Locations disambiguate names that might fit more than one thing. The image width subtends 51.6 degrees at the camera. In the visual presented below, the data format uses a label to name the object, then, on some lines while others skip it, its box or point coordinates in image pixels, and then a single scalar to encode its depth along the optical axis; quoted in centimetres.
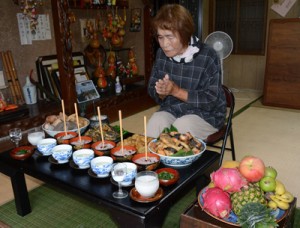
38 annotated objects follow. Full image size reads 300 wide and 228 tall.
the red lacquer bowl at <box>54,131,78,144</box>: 166
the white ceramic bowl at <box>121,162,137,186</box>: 127
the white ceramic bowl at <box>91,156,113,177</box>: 133
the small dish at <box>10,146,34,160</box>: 156
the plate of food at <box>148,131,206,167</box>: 141
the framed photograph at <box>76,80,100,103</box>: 344
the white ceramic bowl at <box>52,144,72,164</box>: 147
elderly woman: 183
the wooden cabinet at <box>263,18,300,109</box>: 381
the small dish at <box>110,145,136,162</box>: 146
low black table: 115
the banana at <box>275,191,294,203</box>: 118
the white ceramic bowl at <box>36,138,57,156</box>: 156
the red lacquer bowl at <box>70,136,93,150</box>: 159
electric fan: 359
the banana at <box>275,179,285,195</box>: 120
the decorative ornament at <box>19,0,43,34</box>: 299
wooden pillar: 287
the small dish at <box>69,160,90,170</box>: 144
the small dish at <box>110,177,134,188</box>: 128
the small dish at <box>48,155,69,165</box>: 149
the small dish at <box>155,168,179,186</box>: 128
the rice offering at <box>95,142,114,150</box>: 156
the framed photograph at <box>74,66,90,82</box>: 356
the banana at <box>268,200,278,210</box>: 116
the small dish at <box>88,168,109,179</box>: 136
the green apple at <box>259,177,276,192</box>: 120
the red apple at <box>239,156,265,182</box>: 121
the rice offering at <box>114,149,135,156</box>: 148
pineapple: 114
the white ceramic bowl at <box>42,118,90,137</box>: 181
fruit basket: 112
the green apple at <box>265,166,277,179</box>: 123
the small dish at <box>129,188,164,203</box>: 117
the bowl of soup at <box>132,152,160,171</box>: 138
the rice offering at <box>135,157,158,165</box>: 141
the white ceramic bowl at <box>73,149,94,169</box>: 141
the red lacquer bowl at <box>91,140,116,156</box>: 153
